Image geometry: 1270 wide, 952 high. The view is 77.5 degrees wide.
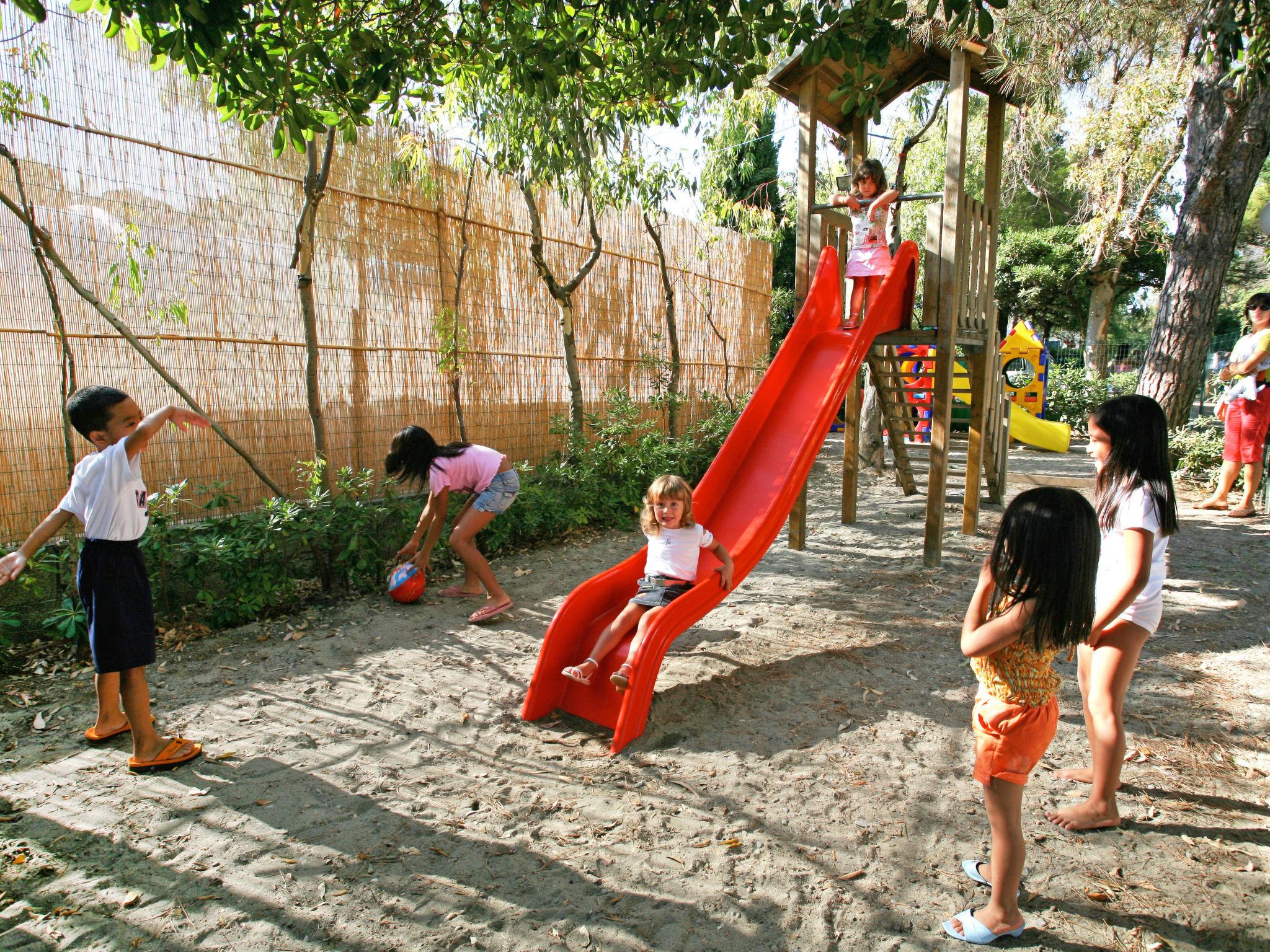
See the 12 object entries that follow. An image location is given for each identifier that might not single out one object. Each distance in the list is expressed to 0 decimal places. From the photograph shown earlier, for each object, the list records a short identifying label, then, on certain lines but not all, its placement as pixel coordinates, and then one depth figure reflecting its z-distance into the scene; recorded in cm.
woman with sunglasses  682
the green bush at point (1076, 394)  1574
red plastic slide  357
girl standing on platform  616
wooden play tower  602
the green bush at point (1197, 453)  893
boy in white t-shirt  298
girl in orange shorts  196
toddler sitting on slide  366
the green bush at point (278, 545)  425
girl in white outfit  236
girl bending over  470
